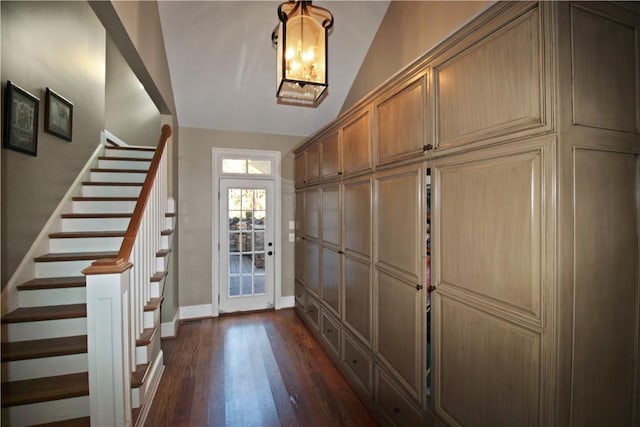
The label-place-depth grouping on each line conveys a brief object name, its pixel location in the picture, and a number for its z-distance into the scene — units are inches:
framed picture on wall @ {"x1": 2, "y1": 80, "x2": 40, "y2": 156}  81.4
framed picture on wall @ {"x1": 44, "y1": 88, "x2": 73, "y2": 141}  99.0
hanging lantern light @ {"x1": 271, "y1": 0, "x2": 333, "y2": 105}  65.0
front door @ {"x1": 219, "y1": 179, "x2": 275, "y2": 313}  168.6
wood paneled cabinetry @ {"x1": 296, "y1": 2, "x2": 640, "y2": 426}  44.0
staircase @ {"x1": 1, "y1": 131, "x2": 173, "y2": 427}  72.4
